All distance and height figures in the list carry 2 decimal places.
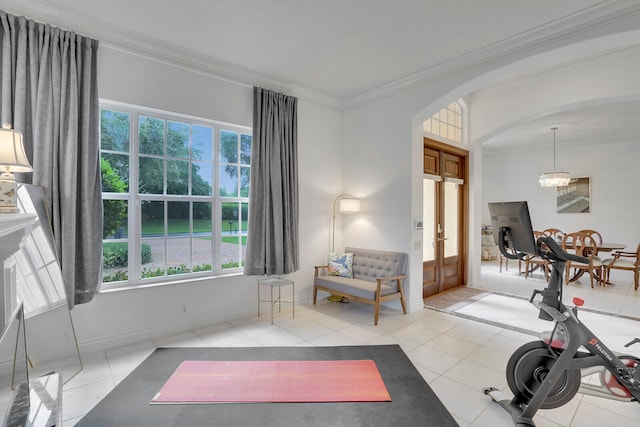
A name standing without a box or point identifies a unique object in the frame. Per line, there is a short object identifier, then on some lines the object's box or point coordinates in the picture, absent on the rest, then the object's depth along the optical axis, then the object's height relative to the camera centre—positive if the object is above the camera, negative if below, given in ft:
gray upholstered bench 12.95 -3.15
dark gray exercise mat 6.81 -4.59
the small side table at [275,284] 13.07 -3.07
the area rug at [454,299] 14.74 -4.51
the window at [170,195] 10.80 +0.62
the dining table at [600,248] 18.49 -2.25
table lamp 7.14 +1.16
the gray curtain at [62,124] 8.57 +2.51
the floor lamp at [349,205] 15.24 +0.29
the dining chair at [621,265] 18.15 -3.20
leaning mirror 6.95 -2.23
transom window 16.12 +4.72
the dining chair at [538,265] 20.11 -3.71
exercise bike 6.39 -3.20
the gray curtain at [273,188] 13.25 +1.03
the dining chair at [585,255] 18.47 -2.77
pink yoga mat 7.70 -4.58
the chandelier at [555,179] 21.09 +2.21
